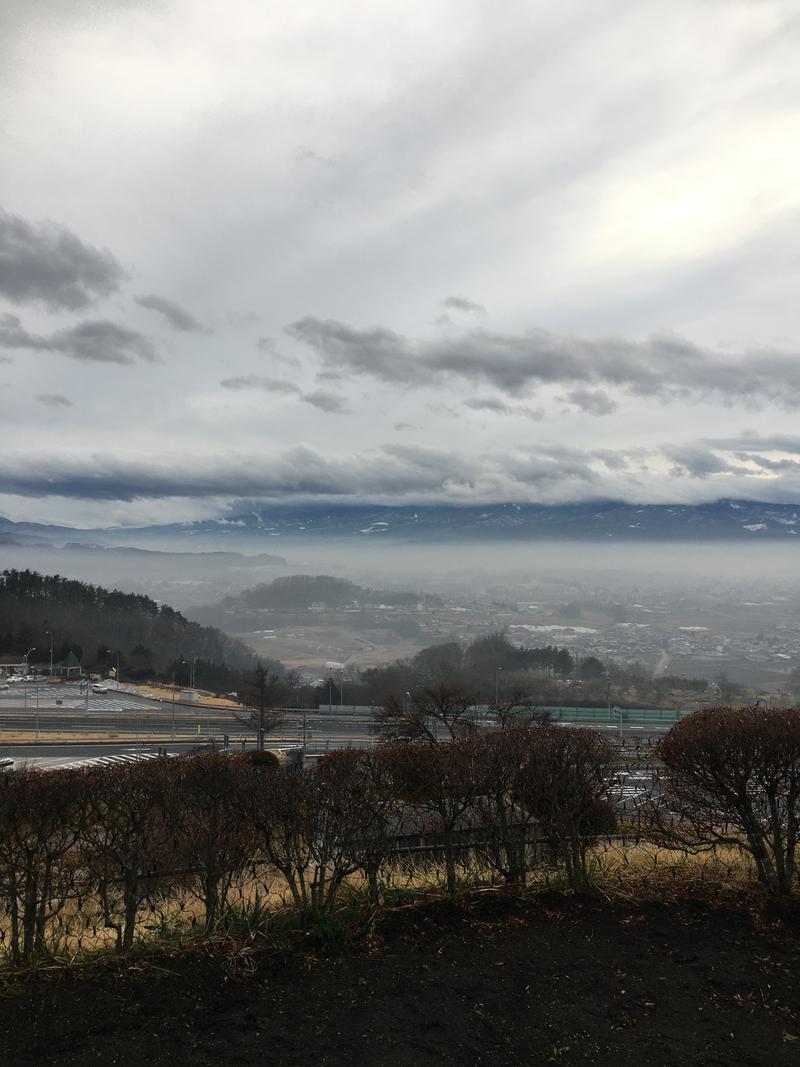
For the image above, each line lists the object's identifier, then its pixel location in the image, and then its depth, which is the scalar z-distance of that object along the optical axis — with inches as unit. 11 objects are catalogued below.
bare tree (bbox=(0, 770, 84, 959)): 236.8
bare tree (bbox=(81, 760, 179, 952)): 246.7
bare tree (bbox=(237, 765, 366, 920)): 261.9
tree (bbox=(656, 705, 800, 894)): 283.7
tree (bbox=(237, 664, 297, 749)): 1353.3
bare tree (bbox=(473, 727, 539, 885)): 296.2
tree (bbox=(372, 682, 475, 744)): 1037.2
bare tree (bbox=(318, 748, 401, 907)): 268.1
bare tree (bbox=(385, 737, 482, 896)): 286.4
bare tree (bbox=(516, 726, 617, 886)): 299.1
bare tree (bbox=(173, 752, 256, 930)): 252.4
